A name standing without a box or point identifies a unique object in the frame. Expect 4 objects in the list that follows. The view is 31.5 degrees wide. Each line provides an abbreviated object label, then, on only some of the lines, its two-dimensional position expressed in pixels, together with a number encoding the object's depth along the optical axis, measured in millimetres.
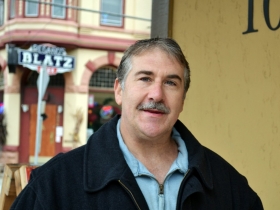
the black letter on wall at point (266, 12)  3053
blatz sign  14305
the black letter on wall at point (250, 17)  3176
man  1835
